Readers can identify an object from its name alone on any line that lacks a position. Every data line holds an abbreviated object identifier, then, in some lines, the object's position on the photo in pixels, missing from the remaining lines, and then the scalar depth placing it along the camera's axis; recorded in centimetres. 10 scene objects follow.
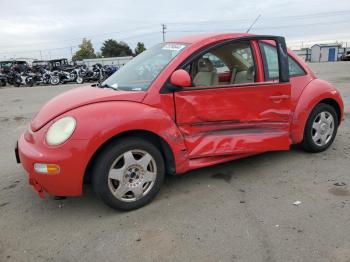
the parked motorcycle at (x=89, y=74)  2369
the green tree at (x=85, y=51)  8500
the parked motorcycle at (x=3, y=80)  2331
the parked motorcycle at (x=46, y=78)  2330
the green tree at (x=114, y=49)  8906
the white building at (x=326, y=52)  5353
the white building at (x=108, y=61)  5109
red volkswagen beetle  302
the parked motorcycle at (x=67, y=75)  2377
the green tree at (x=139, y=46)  7580
